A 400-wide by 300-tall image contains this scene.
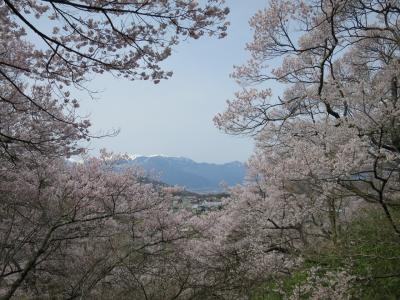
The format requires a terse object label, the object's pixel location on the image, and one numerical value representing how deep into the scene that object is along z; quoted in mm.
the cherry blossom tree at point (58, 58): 4535
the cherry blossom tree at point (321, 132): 6699
